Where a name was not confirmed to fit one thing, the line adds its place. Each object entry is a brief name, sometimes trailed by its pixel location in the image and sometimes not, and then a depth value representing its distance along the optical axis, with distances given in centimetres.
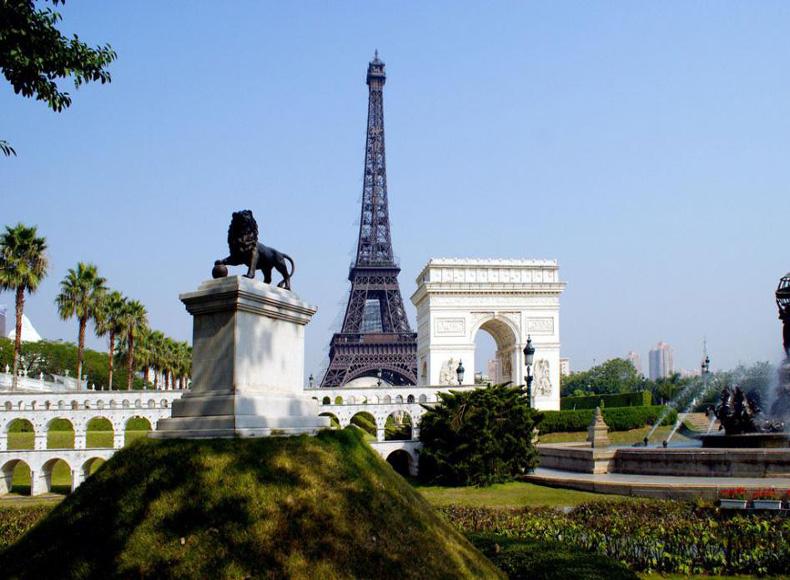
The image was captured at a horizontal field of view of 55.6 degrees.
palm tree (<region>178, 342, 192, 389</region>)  8006
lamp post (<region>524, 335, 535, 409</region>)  2708
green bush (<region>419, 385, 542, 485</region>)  2850
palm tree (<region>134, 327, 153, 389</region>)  6041
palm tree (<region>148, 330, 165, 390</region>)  6794
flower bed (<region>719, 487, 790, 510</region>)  1238
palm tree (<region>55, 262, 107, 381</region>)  4885
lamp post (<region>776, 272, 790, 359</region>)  2286
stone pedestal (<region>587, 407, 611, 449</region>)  2875
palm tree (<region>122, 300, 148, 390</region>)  5425
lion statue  952
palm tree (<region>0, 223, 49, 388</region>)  4266
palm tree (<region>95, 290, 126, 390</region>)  5272
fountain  1830
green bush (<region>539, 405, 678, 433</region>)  4938
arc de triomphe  6241
